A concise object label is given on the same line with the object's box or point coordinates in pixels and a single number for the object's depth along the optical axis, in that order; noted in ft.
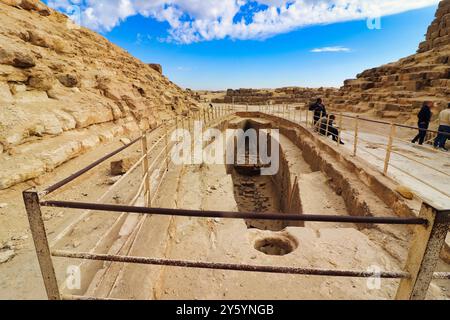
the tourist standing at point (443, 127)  25.13
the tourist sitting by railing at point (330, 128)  36.10
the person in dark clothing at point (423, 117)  29.33
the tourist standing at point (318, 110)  38.75
